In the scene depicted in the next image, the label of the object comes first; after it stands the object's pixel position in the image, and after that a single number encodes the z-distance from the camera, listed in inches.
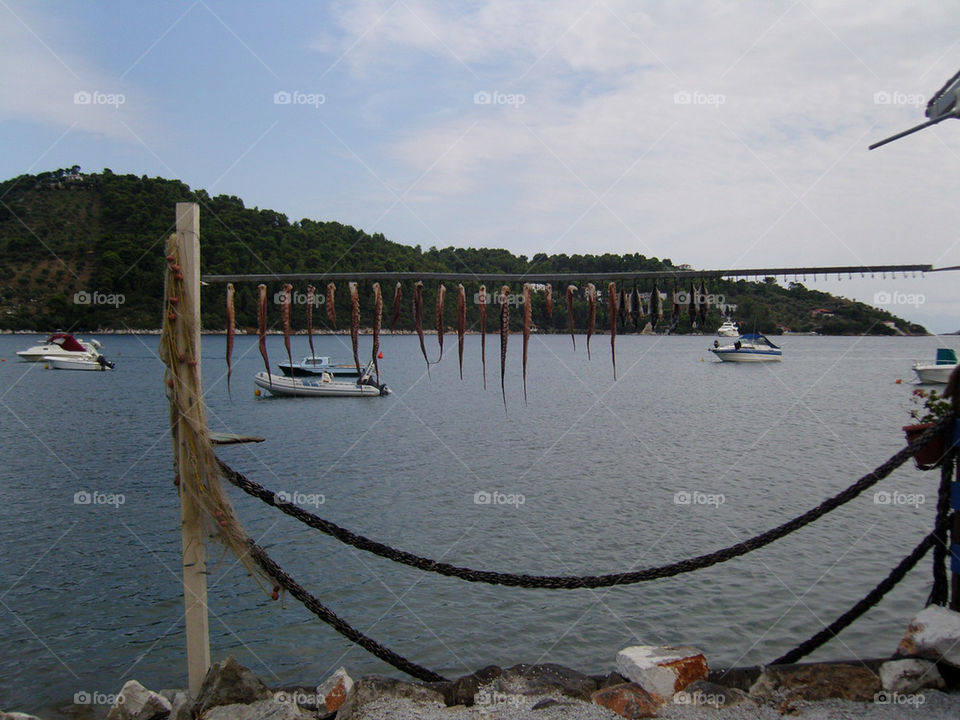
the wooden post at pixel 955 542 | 215.9
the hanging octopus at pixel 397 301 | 240.2
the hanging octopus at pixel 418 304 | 238.8
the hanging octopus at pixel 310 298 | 234.5
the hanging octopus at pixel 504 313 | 245.1
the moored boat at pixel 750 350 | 3695.9
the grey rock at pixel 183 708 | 218.4
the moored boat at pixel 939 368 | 1854.0
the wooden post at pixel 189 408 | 201.5
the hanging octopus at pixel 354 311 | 235.3
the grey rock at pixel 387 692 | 218.2
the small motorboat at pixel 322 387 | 2111.2
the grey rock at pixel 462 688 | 226.8
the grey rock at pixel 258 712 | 216.4
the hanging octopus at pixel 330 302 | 216.5
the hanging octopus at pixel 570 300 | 227.5
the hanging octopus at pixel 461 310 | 243.0
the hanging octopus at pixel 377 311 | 238.5
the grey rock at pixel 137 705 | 265.6
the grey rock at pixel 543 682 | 231.9
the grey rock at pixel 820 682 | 215.5
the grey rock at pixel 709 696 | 215.8
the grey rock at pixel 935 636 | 211.0
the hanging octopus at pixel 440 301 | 246.1
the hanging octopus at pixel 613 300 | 251.5
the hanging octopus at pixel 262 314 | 222.8
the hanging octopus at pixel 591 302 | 256.1
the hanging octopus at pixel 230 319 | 229.3
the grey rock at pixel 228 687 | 219.5
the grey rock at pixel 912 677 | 213.6
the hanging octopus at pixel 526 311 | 238.1
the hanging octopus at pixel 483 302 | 231.7
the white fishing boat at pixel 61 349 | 3164.4
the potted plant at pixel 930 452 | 221.6
